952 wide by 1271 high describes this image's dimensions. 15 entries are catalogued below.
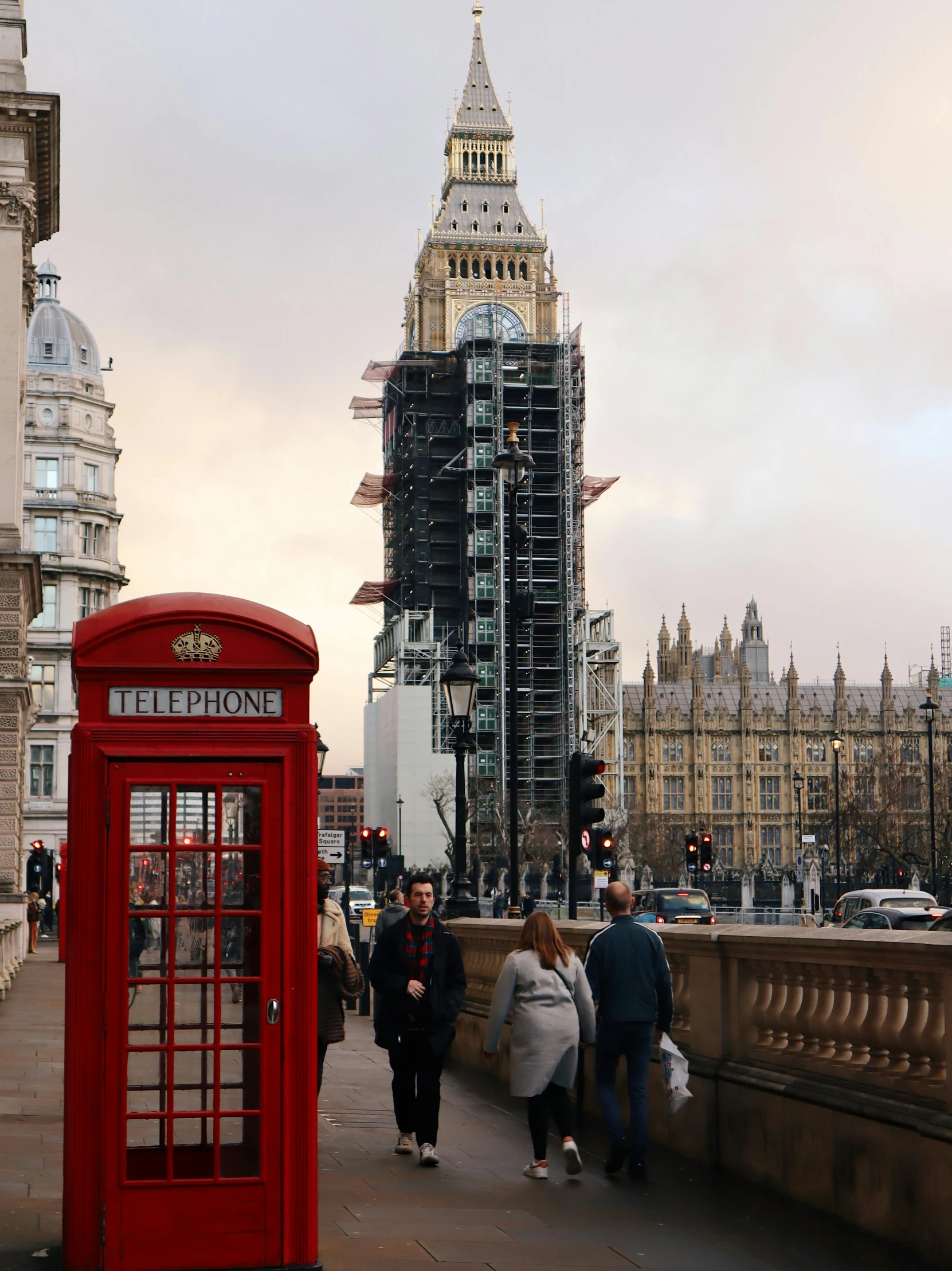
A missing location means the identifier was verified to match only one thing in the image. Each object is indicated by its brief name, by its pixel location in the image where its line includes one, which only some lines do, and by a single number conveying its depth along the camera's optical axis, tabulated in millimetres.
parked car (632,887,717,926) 37312
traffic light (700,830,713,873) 42281
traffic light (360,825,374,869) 44156
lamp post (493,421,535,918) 20484
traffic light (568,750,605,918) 19078
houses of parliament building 131250
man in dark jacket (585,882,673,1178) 9898
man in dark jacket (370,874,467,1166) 10359
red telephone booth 6895
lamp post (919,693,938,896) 55469
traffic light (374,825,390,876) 43062
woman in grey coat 9789
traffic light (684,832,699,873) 41875
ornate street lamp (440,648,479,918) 19734
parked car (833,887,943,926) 30453
